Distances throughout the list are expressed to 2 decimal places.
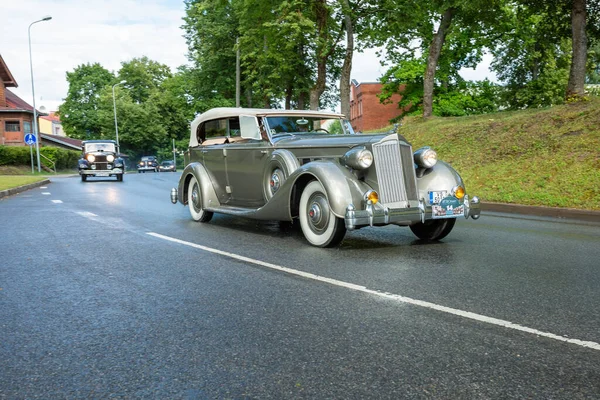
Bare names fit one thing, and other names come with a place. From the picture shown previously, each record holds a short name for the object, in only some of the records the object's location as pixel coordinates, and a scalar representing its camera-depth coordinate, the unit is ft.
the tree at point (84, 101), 245.04
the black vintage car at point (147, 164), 190.80
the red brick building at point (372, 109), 201.77
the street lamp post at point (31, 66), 126.00
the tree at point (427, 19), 78.38
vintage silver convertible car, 21.49
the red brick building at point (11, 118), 157.48
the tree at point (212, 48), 128.77
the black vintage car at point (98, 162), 92.32
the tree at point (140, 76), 261.03
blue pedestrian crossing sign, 114.83
